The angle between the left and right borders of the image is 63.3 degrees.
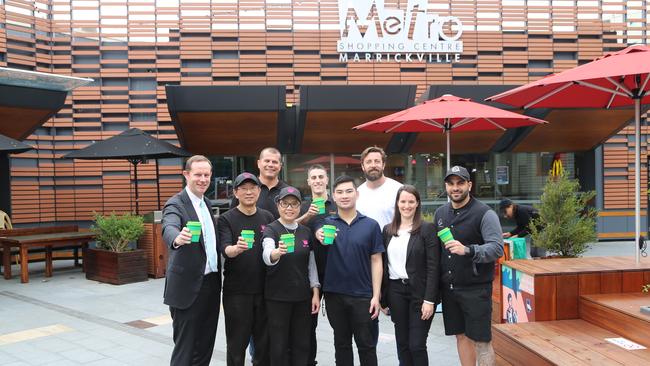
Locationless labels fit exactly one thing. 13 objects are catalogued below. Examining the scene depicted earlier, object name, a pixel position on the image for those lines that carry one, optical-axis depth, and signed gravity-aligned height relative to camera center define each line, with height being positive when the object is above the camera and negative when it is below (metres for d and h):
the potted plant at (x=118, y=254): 8.67 -1.27
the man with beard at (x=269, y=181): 4.16 -0.05
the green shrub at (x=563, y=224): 5.61 -0.58
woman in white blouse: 3.59 -0.72
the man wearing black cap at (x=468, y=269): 3.54 -0.66
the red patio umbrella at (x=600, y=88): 3.74 +0.69
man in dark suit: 3.47 -0.65
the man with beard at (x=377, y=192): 4.21 -0.15
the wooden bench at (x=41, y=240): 8.77 -1.04
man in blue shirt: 3.63 -0.73
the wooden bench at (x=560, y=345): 3.33 -1.20
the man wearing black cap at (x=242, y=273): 3.66 -0.68
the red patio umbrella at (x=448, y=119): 6.13 +0.69
